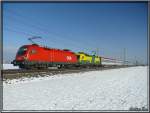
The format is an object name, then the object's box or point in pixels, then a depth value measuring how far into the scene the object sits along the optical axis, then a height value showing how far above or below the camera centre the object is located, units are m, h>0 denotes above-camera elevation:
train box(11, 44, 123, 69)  24.91 +0.47
